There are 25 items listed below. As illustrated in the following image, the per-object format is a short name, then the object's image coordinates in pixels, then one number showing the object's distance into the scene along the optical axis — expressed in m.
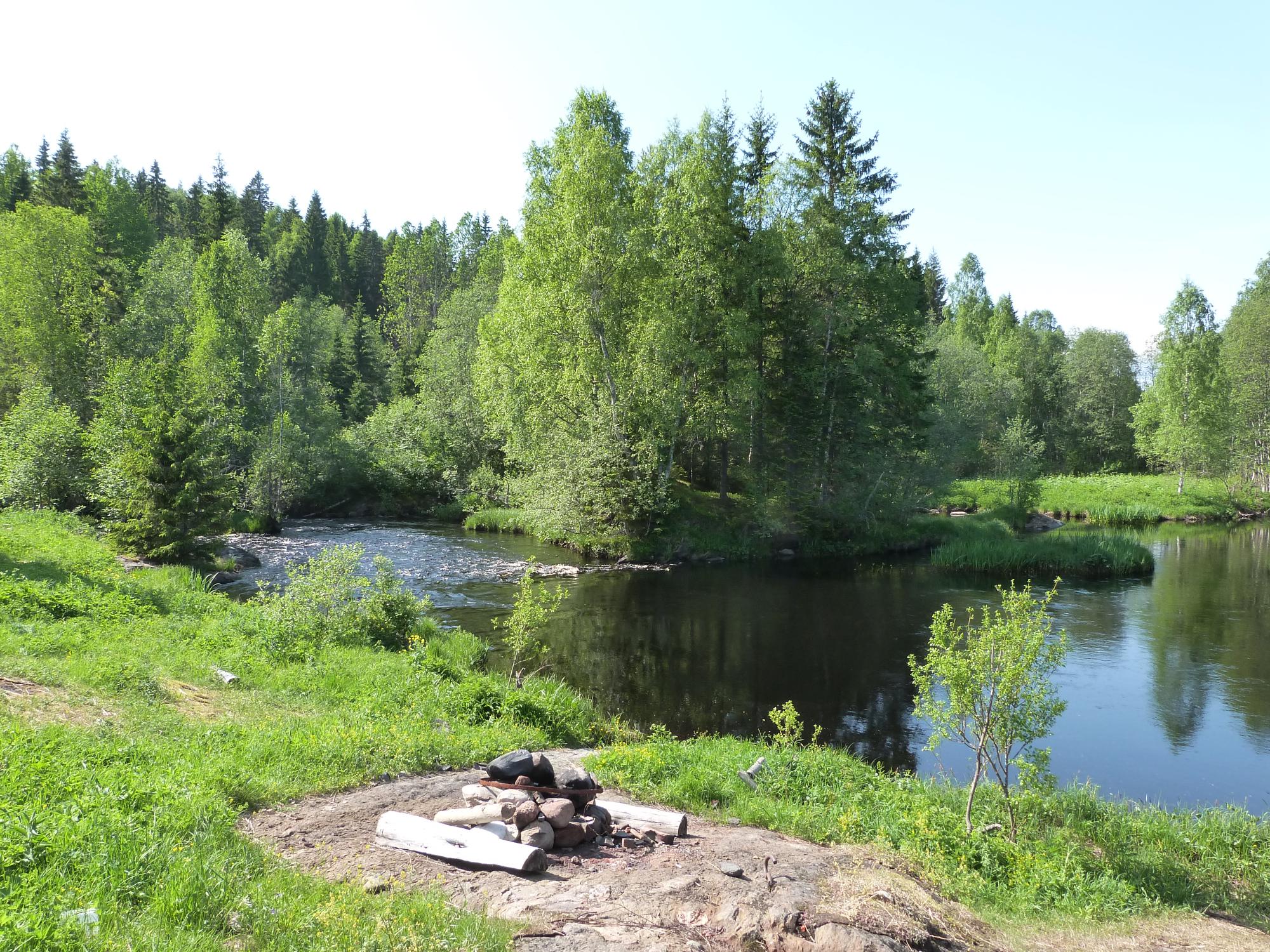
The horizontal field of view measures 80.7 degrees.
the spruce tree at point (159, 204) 80.88
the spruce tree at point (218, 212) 63.47
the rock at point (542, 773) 8.11
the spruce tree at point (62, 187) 54.44
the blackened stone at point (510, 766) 8.05
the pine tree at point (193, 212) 75.69
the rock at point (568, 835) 7.15
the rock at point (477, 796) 7.66
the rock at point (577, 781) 7.86
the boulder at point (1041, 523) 44.25
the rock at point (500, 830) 6.90
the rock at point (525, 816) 7.09
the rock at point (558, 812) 7.18
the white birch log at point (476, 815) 7.22
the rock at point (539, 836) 6.94
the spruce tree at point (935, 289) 84.62
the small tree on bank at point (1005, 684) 8.40
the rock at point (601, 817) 7.58
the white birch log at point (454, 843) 6.47
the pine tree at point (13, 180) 60.22
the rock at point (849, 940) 5.36
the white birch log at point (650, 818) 7.79
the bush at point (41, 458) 27.17
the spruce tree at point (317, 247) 86.96
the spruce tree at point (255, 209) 77.25
